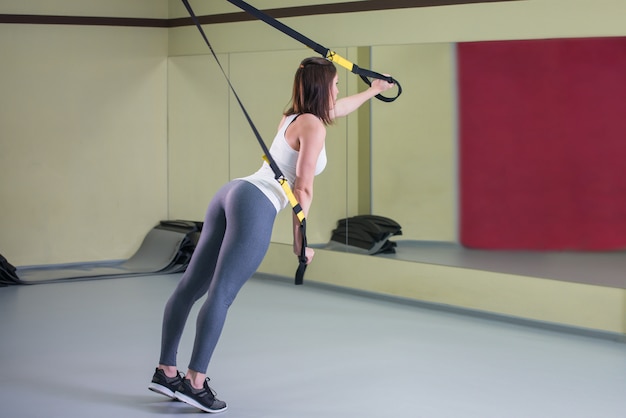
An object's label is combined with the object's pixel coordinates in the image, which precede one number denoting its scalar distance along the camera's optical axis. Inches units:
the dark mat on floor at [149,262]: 269.4
